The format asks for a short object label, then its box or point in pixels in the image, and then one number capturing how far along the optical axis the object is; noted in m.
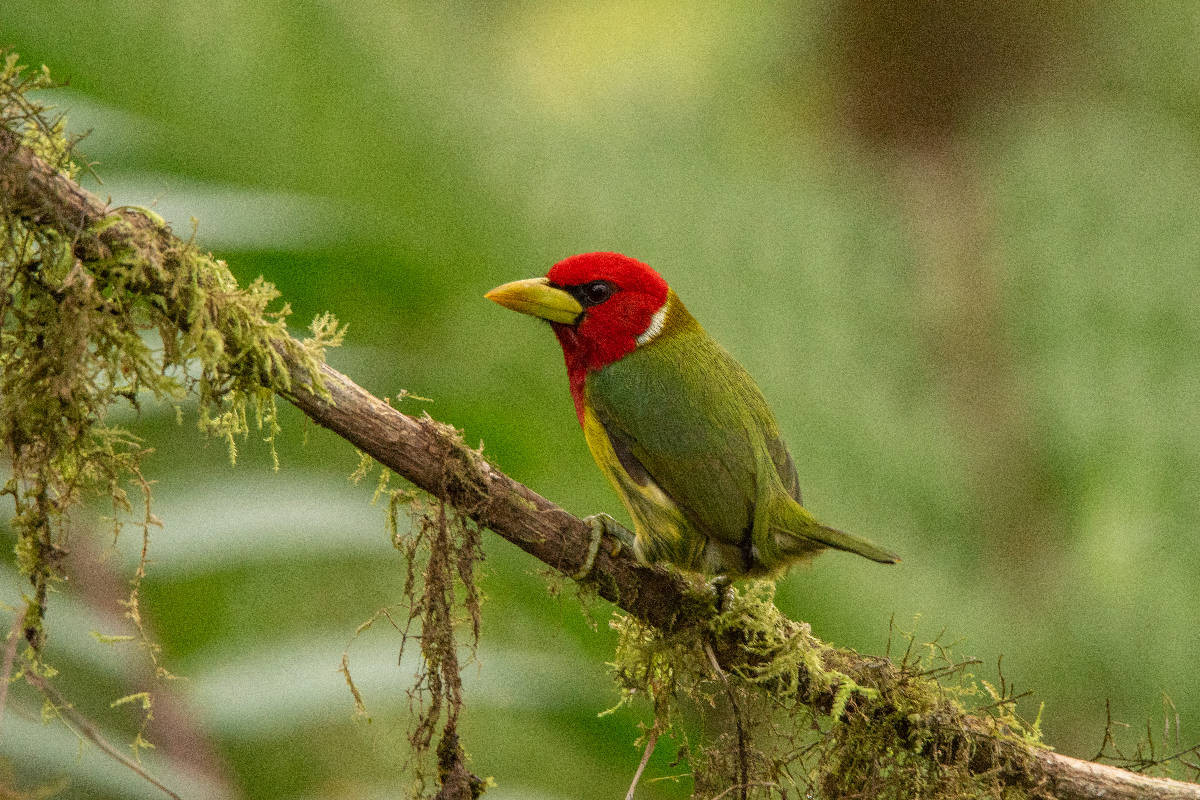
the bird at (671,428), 5.85
